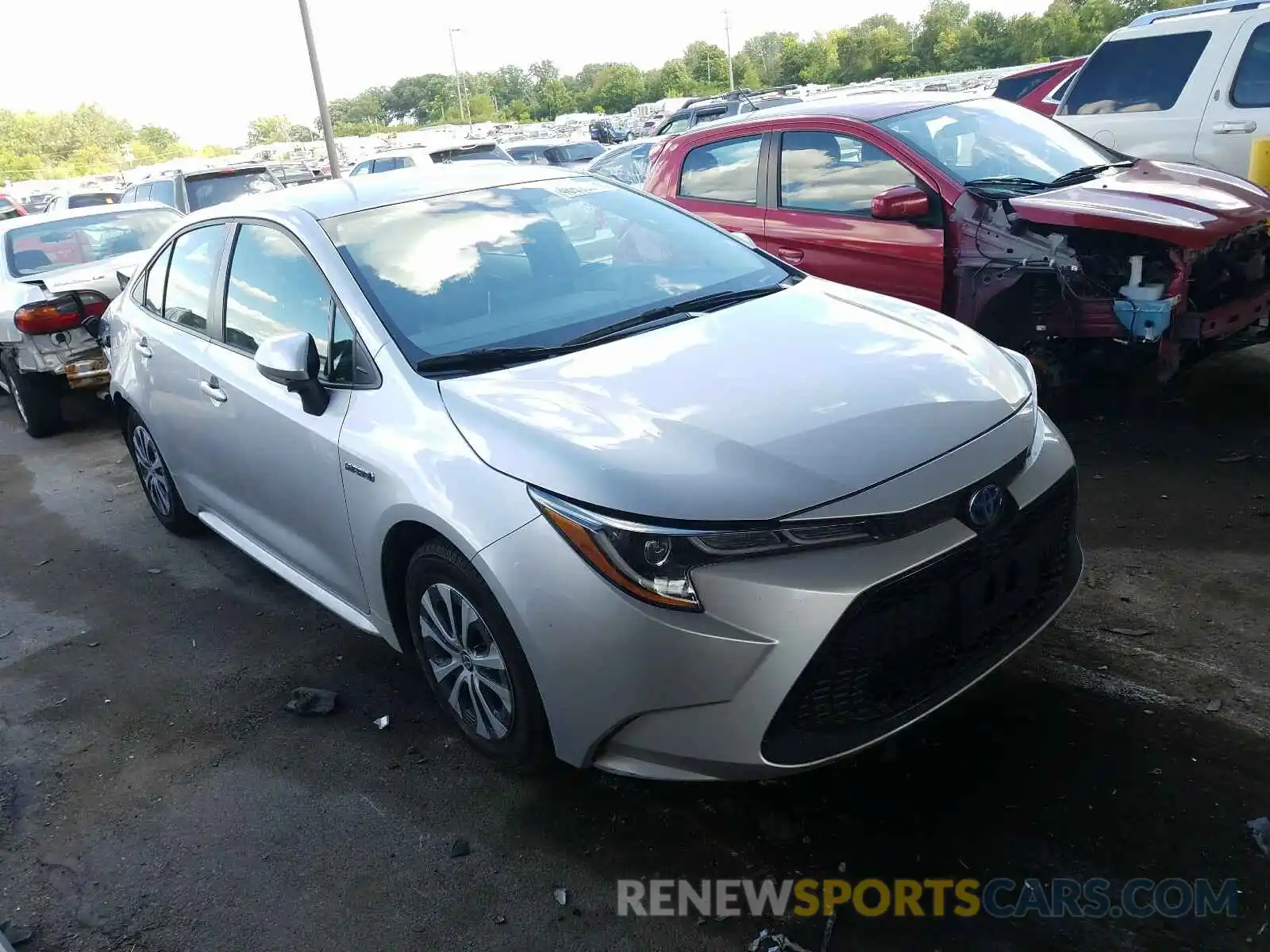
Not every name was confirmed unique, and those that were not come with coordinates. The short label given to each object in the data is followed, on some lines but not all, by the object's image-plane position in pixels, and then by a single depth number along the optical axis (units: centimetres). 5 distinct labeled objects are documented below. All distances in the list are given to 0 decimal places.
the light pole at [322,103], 1591
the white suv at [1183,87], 741
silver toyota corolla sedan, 238
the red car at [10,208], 2045
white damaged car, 737
